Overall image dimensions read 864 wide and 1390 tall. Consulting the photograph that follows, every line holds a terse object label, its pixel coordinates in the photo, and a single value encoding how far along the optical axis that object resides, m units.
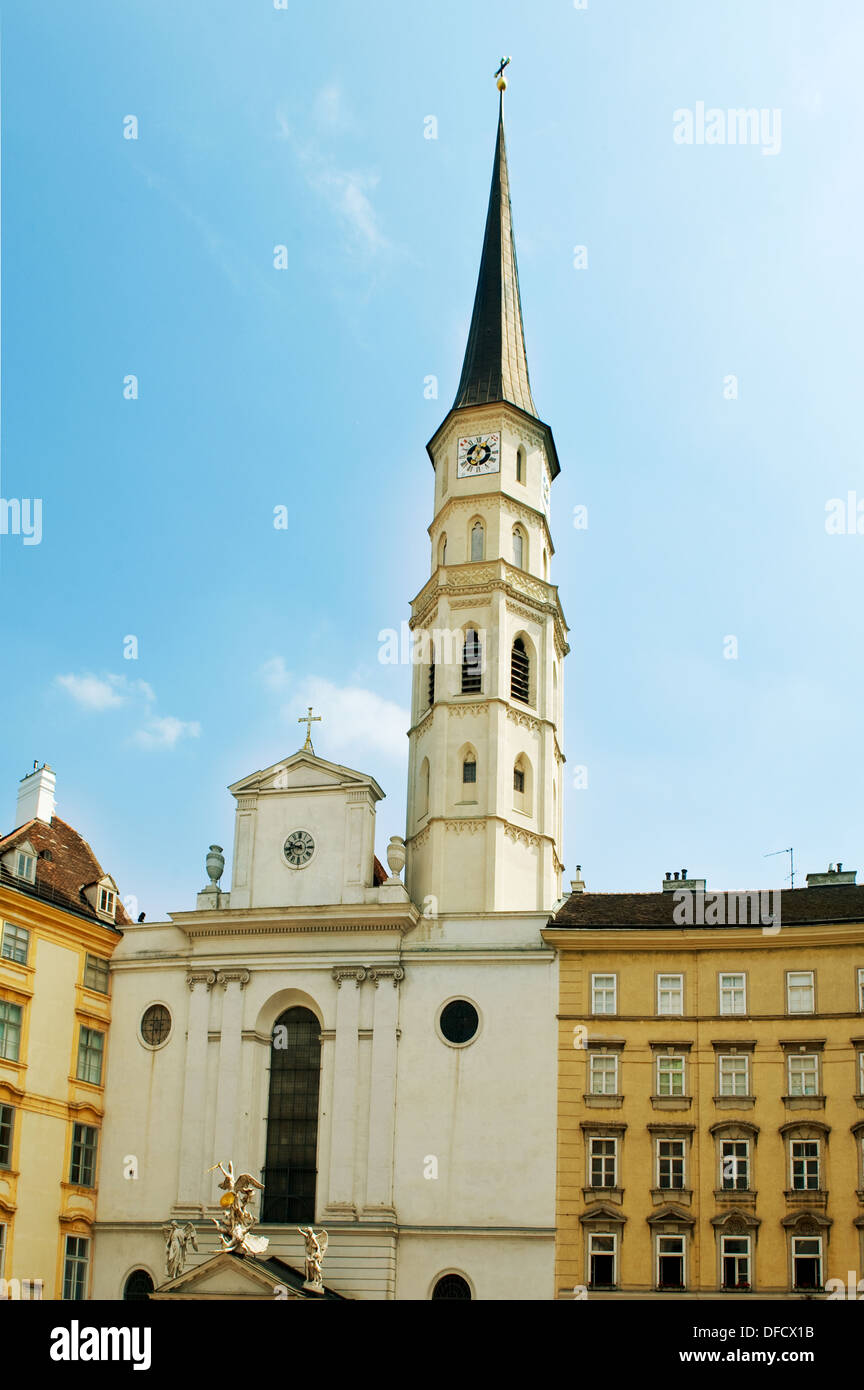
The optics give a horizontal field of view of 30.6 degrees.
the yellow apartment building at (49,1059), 43.53
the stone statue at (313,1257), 41.75
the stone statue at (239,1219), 41.09
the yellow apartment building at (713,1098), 41.41
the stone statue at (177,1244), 43.28
